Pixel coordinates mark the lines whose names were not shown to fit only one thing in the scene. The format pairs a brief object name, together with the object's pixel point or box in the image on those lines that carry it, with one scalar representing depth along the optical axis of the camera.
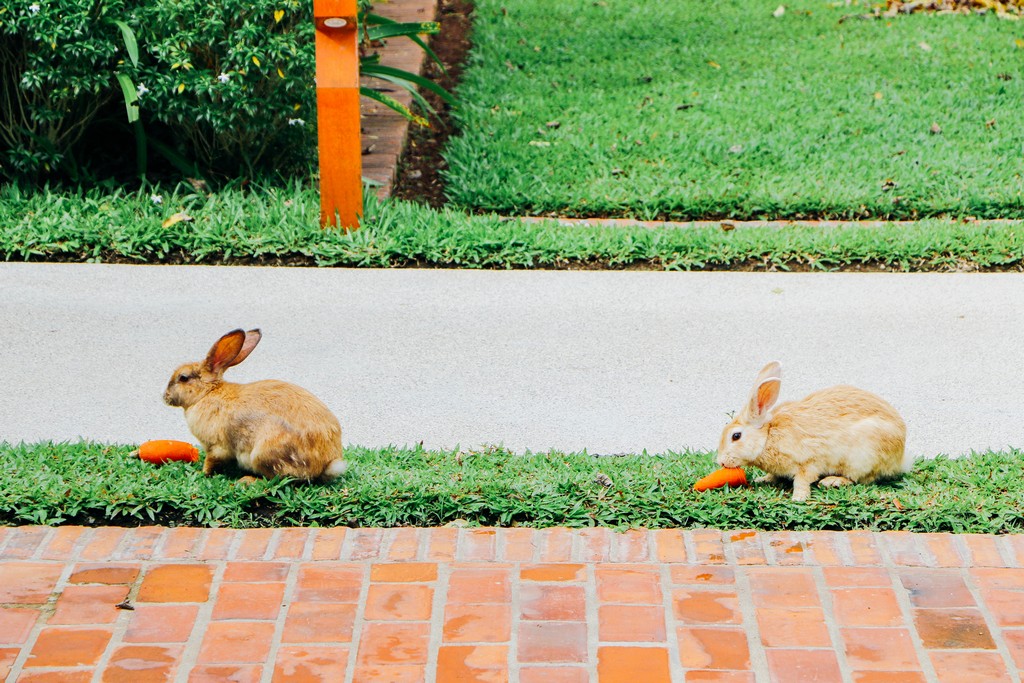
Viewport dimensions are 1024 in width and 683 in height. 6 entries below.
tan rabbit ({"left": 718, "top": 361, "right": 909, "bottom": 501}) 4.15
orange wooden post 6.30
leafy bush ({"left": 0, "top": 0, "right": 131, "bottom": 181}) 6.67
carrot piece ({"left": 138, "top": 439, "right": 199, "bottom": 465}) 4.47
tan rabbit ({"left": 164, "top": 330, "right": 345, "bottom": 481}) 4.12
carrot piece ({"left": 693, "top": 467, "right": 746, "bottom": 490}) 4.25
